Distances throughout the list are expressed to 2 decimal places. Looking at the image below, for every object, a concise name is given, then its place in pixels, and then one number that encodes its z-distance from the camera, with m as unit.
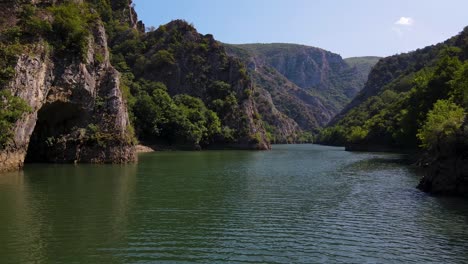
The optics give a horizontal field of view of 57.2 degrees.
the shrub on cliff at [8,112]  46.12
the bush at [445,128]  37.59
